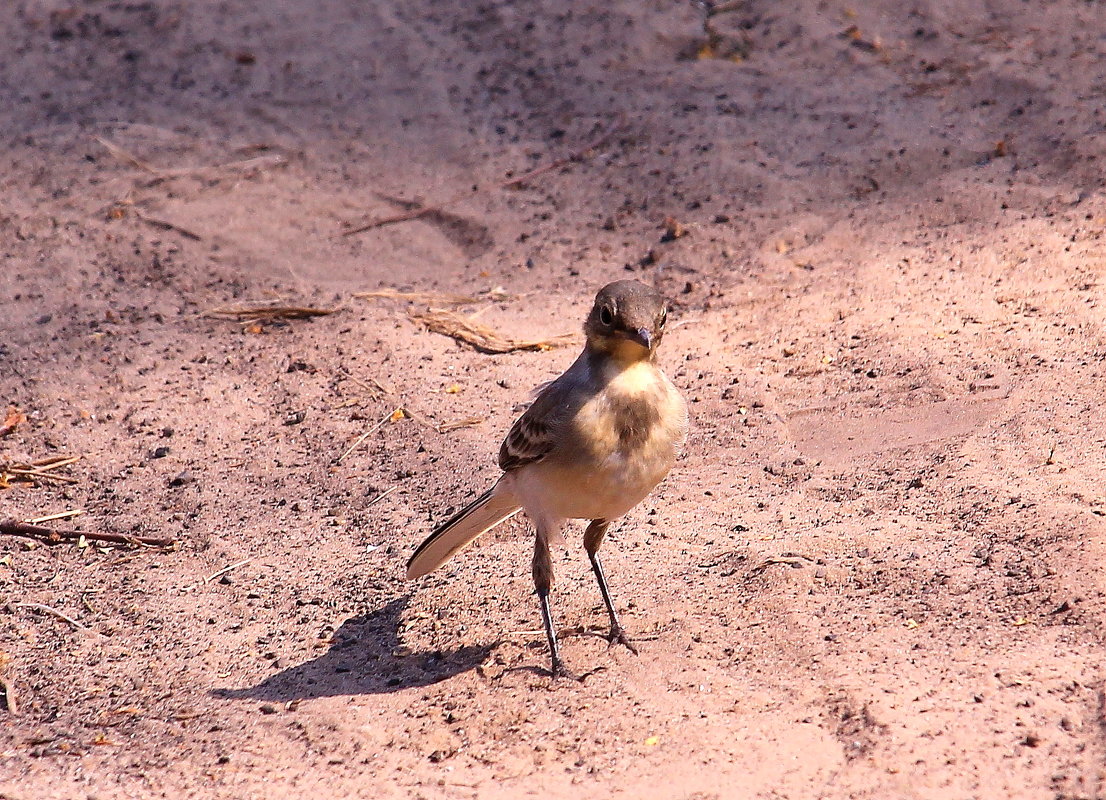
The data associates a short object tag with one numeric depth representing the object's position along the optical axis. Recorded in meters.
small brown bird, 9.37
